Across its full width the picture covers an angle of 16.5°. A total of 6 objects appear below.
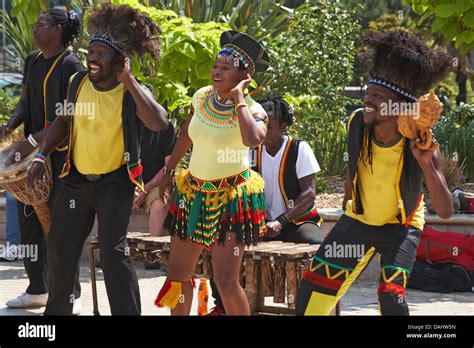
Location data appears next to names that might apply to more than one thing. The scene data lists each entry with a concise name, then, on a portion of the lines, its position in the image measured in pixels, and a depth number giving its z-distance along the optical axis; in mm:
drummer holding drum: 11501
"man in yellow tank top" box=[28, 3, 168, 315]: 9526
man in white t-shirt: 11845
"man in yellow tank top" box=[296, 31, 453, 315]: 8563
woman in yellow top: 9589
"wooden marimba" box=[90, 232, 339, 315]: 10820
